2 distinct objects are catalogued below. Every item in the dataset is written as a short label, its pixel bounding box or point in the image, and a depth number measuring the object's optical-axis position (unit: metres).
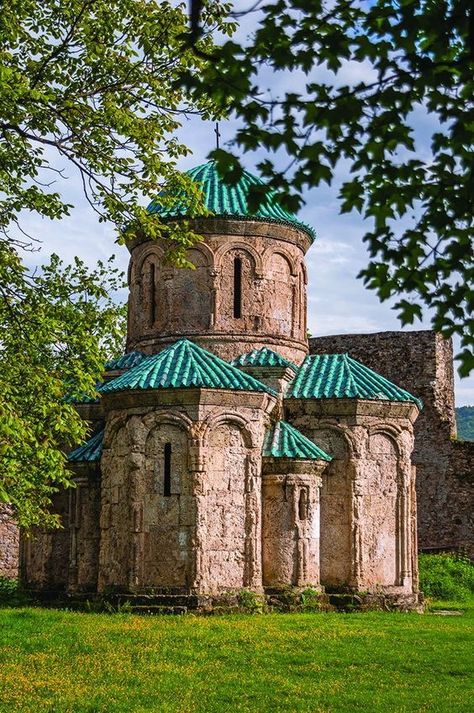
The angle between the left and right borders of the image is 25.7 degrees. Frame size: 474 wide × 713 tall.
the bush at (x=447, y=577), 23.81
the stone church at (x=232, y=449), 17.69
